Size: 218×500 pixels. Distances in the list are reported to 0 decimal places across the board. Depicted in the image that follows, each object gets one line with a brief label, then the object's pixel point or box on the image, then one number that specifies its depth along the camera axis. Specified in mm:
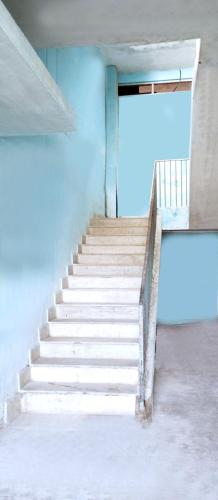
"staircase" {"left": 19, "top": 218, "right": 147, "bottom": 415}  3438
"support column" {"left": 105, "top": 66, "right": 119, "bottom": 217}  8781
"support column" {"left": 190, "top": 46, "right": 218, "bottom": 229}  4188
